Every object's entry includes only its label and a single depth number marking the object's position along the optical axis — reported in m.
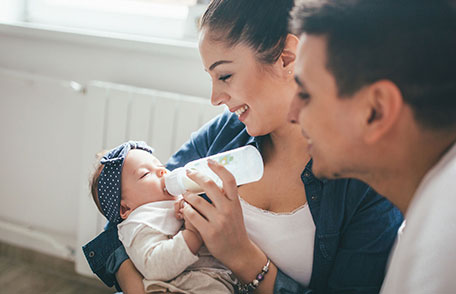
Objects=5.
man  0.66
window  2.07
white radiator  1.72
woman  1.08
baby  1.09
